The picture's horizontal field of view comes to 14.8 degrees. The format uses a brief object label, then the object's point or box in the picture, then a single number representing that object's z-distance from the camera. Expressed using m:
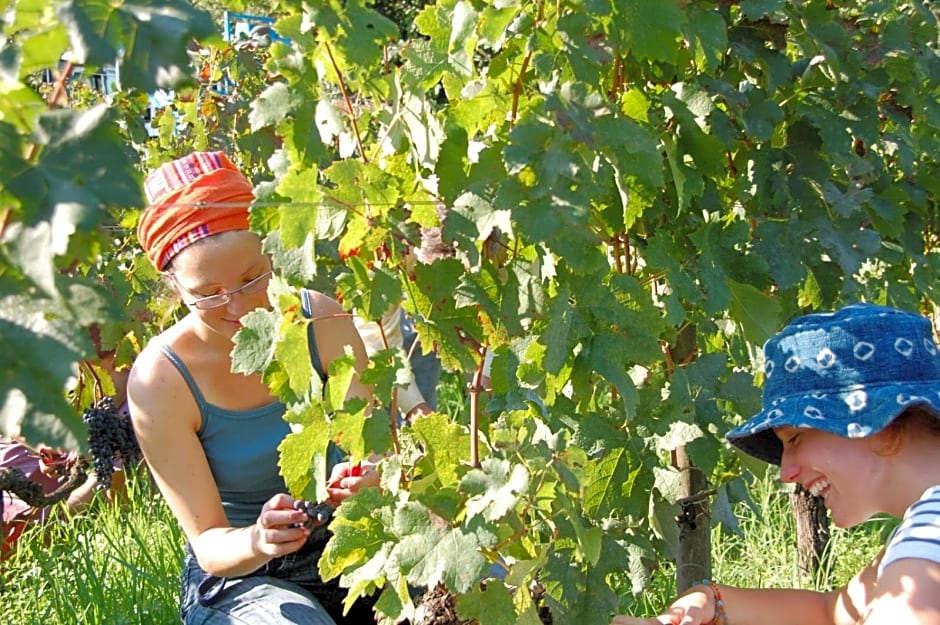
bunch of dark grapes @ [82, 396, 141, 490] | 5.17
